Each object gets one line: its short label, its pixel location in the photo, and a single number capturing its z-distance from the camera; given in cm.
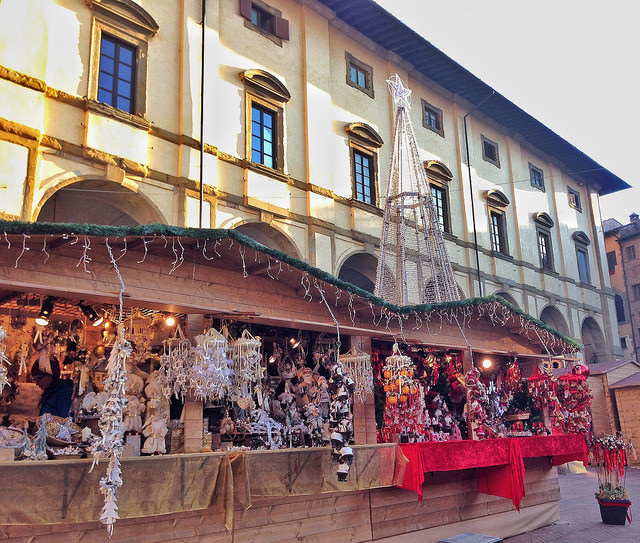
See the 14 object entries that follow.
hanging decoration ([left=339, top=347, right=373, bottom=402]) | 1023
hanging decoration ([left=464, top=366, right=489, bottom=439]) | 1191
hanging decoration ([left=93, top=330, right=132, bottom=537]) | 651
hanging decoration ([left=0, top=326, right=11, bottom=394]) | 707
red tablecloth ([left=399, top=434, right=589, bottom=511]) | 967
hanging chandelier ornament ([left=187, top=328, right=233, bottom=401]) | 839
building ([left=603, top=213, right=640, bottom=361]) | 3941
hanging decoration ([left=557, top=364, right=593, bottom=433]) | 1345
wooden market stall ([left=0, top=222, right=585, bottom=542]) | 693
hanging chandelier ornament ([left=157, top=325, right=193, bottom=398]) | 848
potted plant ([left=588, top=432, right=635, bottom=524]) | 1243
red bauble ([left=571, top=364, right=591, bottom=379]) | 1352
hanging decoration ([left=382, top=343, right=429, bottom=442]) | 1027
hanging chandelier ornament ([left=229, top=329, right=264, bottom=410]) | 909
